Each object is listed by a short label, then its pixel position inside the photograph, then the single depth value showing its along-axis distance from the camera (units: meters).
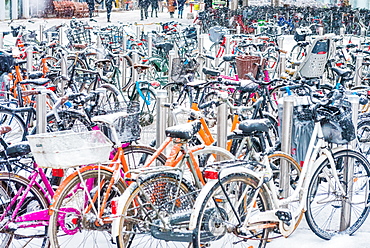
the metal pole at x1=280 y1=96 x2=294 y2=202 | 4.75
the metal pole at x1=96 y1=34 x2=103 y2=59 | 13.47
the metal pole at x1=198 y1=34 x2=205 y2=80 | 10.70
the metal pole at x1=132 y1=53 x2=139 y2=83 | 9.44
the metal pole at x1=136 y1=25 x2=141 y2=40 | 14.78
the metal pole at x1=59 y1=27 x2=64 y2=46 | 14.30
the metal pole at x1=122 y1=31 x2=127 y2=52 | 12.57
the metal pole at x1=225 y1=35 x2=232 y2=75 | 9.97
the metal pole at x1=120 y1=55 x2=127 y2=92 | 10.47
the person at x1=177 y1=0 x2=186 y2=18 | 31.42
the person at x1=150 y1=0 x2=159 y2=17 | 31.41
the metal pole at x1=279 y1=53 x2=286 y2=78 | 9.51
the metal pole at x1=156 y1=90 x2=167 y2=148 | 5.02
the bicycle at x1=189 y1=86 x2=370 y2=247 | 3.86
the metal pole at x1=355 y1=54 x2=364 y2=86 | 8.73
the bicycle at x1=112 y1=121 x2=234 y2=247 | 3.81
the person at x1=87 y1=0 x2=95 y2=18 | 32.06
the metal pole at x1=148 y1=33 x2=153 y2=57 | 11.84
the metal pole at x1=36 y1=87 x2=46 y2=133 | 4.77
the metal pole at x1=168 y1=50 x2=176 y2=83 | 8.67
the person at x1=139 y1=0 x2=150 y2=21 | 30.56
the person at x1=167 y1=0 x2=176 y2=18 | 32.84
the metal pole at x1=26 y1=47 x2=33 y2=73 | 9.36
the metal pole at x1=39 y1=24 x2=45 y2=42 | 14.58
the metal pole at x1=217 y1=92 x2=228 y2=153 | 4.87
